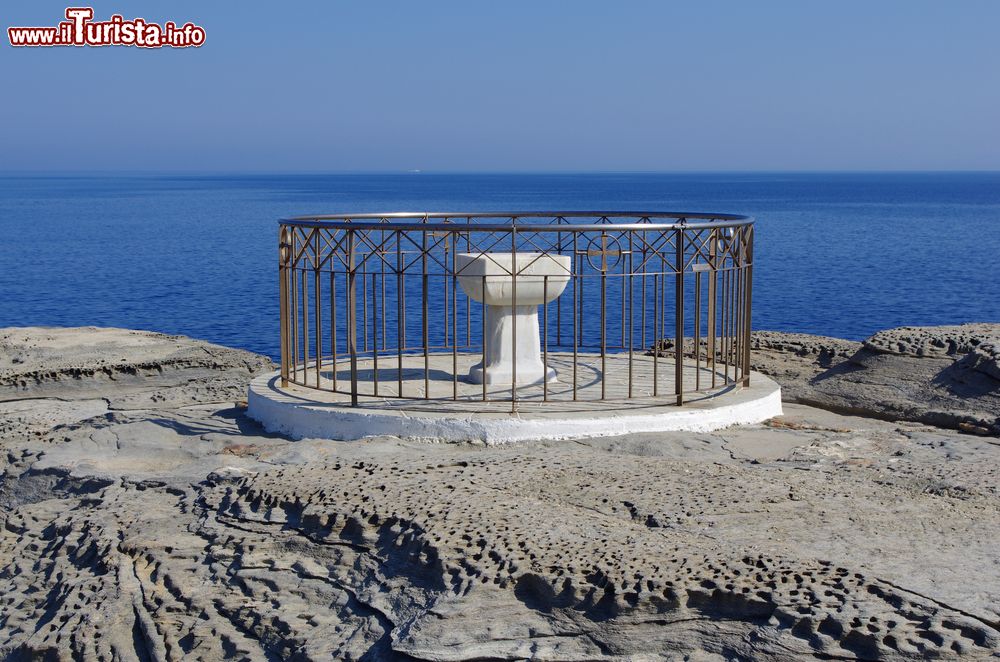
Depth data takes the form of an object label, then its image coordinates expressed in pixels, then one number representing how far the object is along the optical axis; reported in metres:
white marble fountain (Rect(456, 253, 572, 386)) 12.09
